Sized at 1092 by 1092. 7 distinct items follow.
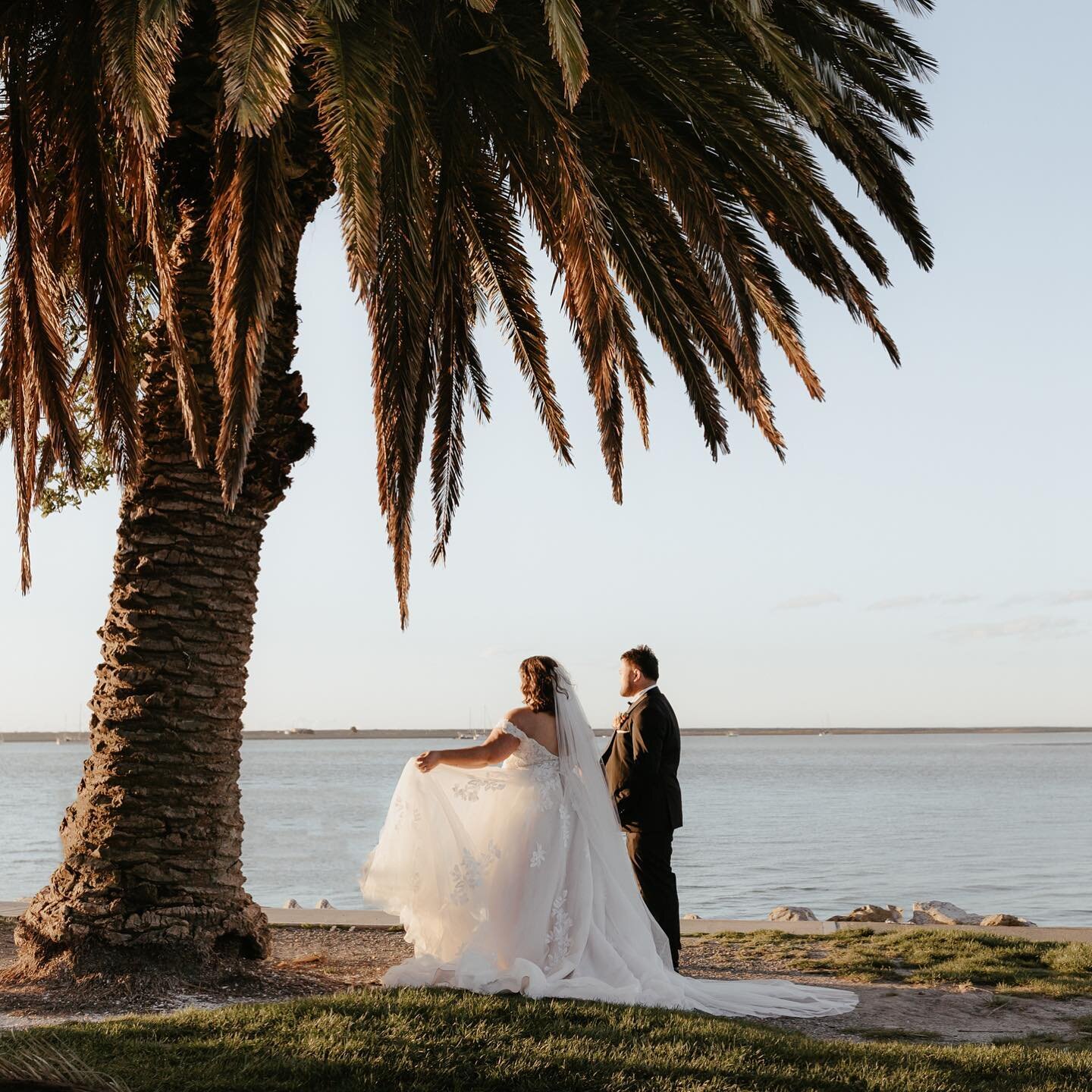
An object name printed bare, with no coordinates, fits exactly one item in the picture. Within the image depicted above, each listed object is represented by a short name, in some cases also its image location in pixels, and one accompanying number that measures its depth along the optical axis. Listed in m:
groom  7.64
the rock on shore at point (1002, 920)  11.59
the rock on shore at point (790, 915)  12.31
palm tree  6.73
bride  6.65
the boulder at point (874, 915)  11.77
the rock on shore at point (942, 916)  11.96
